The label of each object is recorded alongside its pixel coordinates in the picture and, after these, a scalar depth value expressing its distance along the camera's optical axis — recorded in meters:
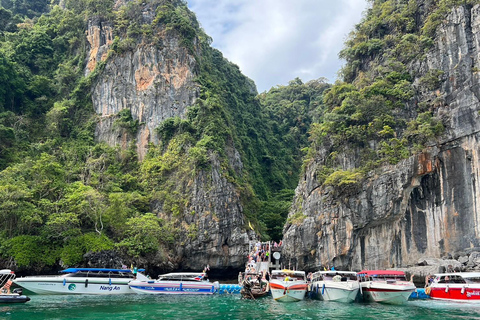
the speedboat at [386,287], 21.94
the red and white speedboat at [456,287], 21.45
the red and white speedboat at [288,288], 23.83
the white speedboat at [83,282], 25.53
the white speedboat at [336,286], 23.08
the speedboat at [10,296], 20.02
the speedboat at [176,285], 27.48
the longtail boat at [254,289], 25.06
